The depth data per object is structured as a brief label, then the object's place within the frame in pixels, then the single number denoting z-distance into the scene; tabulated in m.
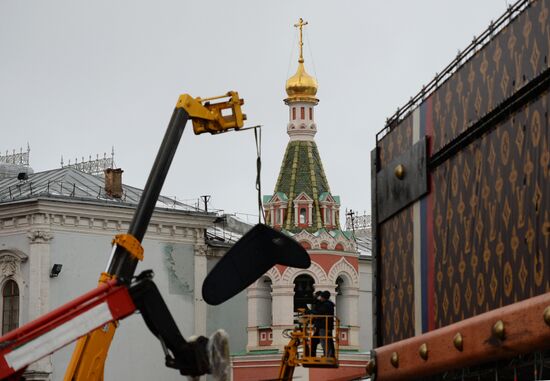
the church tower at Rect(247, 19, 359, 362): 51.28
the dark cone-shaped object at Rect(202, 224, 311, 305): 22.70
